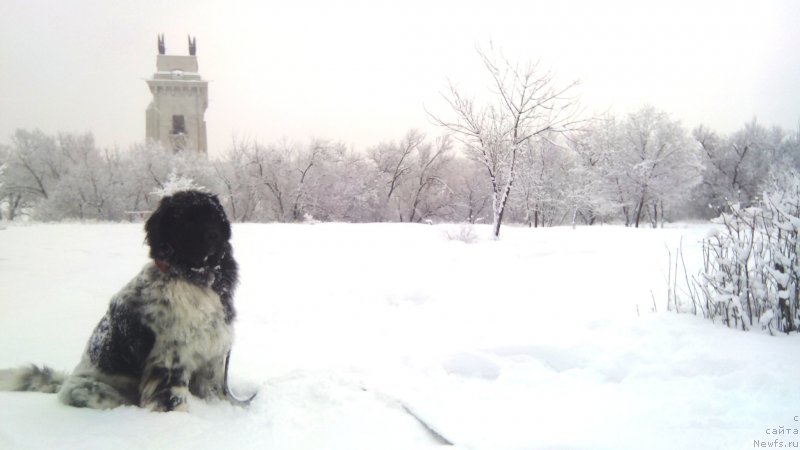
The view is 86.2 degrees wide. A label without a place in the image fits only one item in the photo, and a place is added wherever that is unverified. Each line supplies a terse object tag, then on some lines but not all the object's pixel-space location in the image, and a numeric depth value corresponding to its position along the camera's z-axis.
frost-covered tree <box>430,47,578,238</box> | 12.78
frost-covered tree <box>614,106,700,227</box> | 26.89
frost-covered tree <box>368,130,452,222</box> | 32.69
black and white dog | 2.10
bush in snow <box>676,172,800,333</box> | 3.46
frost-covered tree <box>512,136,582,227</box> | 26.20
